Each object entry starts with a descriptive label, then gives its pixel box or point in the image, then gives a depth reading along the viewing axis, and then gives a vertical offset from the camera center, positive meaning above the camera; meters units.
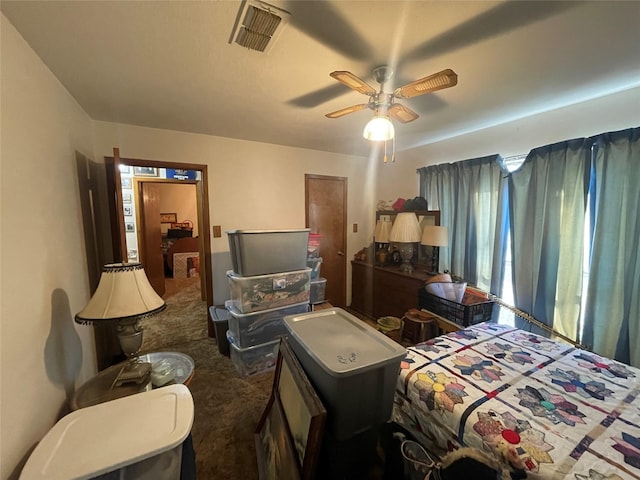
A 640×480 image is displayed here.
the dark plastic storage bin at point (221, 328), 2.53 -1.14
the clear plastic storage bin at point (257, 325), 2.18 -0.98
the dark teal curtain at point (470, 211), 2.48 +0.04
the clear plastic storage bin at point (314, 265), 2.95 -0.59
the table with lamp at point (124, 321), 1.17 -0.51
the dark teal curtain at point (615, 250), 1.67 -0.26
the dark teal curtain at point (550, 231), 1.94 -0.14
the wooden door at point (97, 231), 1.94 -0.12
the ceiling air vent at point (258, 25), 1.02 +0.86
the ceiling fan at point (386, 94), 1.21 +0.68
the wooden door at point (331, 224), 3.42 -0.11
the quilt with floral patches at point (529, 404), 0.78 -0.75
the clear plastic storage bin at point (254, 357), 2.23 -1.30
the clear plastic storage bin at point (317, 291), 3.00 -0.91
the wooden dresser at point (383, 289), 2.74 -0.93
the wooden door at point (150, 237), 4.10 -0.34
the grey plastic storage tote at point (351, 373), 0.92 -0.62
